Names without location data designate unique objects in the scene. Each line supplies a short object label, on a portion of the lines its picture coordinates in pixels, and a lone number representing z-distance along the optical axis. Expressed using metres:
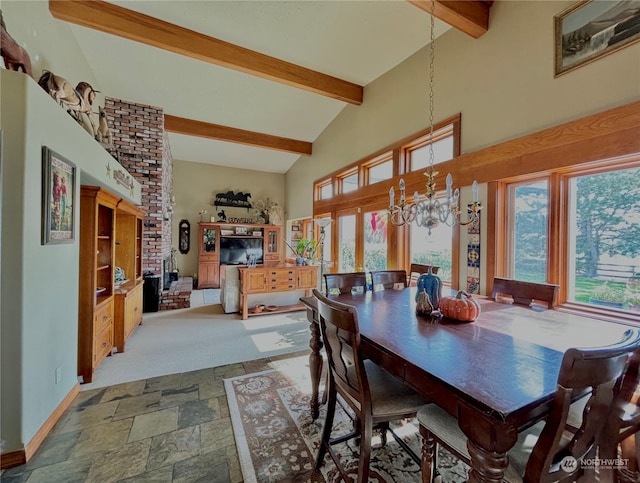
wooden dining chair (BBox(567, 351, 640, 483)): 1.07
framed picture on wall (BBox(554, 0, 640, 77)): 2.00
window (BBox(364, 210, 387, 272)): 4.82
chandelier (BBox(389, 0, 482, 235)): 2.02
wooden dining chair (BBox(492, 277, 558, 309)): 2.08
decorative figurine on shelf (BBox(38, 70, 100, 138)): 2.21
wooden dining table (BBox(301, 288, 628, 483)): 0.90
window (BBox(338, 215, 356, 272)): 5.70
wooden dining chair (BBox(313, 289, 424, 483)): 1.28
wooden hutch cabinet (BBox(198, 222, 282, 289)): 8.28
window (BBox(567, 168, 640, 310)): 2.08
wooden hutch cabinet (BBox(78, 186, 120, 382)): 2.53
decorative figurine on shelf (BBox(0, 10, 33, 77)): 1.81
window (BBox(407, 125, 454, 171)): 3.56
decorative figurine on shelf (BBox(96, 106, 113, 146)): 3.31
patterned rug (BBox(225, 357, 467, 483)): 1.57
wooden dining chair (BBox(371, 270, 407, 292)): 3.10
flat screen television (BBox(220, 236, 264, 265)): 8.59
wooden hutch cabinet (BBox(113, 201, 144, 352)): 3.26
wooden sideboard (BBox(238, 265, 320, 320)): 4.73
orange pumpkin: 1.75
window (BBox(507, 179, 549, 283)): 2.66
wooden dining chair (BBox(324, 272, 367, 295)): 2.75
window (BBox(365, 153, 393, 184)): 4.60
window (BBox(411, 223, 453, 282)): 3.59
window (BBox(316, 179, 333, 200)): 6.50
